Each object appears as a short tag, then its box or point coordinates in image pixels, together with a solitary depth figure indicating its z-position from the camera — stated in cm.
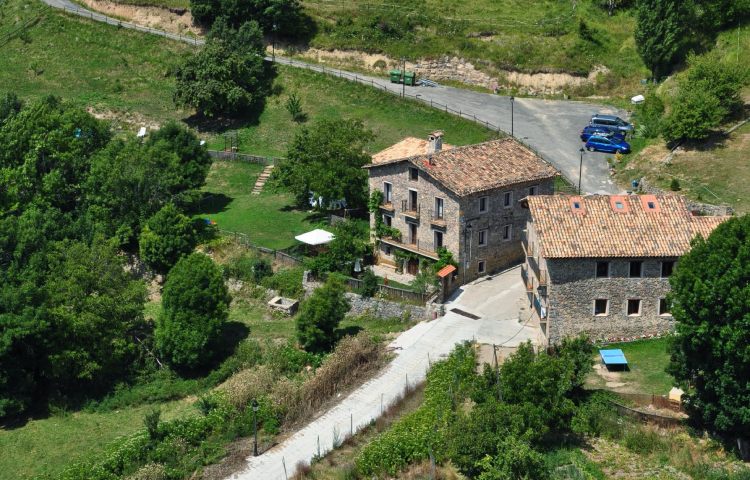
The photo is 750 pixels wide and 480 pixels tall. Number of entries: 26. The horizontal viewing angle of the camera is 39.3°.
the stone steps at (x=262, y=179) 8988
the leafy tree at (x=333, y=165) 7894
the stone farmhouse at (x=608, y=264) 6134
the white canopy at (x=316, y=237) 7449
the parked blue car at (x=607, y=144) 8494
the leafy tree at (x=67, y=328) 6309
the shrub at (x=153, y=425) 5616
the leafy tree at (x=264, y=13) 10762
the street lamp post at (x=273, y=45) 10994
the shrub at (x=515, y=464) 4822
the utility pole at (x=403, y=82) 9898
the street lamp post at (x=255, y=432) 5412
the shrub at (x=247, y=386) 5925
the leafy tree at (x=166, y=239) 7731
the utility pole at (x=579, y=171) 7941
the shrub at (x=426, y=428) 5131
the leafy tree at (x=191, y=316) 6500
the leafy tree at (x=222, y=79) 9838
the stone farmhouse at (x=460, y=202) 7044
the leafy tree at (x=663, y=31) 9300
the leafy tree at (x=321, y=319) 6412
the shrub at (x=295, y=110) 9925
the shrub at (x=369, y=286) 6894
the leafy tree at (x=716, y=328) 5109
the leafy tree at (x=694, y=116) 8131
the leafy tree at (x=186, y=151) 8594
